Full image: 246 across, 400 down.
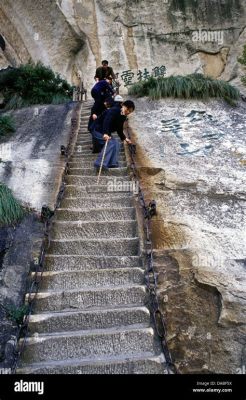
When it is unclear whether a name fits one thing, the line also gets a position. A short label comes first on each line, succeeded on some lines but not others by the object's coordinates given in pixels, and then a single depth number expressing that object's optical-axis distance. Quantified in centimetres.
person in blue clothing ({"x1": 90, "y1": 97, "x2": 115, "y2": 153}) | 804
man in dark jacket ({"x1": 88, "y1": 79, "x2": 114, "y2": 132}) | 852
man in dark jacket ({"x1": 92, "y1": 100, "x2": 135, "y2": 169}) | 734
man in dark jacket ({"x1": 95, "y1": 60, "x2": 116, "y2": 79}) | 975
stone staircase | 417
